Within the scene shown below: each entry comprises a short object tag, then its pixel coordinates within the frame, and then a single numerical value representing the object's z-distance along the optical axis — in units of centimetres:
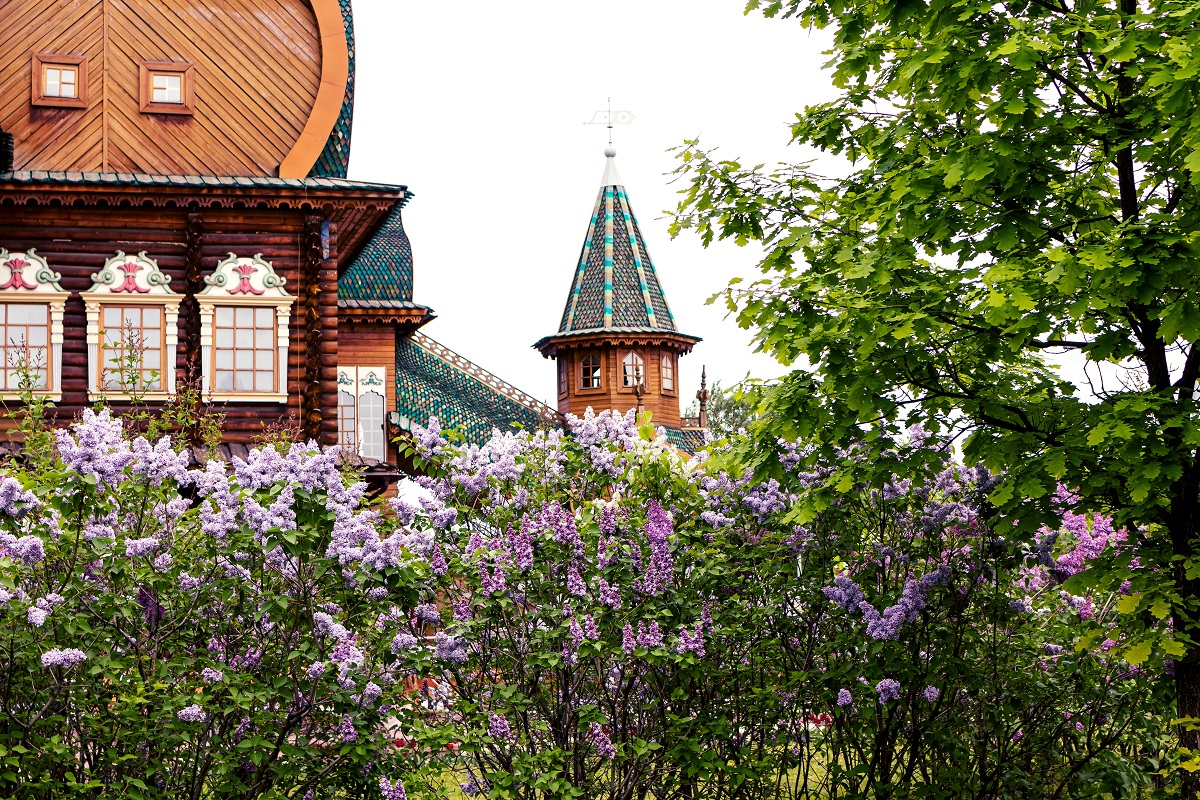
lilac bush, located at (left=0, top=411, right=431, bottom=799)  746
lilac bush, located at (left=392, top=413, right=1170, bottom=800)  847
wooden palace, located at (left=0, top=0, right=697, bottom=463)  1866
